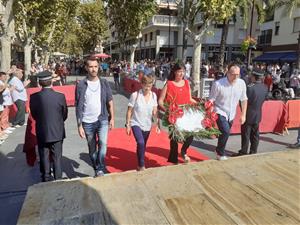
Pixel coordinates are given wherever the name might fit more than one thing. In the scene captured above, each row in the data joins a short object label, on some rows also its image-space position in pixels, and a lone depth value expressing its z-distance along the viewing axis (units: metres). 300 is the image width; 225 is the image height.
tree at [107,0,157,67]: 14.76
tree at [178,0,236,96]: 7.91
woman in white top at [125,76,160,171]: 3.64
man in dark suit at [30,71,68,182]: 3.38
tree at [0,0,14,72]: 8.59
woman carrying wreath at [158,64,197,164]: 3.92
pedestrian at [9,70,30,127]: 6.84
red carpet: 4.49
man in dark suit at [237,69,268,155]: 4.61
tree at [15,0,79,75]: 14.11
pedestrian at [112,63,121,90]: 15.48
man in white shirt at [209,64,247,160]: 4.07
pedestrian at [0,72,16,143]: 5.99
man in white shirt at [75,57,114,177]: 3.45
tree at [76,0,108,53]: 31.69
